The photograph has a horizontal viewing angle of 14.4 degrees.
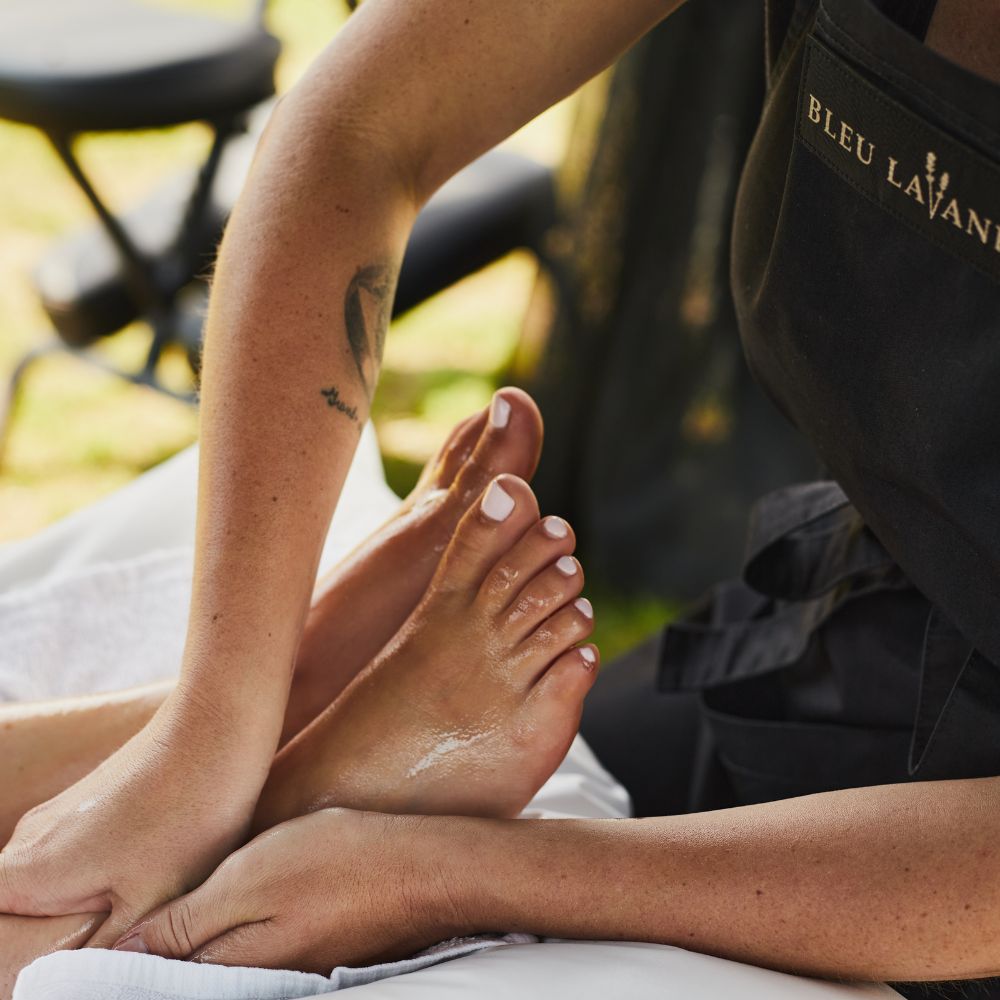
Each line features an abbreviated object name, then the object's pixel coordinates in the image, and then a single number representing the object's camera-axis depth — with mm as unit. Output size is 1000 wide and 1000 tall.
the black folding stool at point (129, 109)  2634
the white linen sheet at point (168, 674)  1675
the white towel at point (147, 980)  1674
